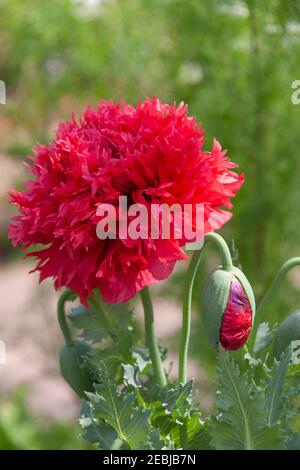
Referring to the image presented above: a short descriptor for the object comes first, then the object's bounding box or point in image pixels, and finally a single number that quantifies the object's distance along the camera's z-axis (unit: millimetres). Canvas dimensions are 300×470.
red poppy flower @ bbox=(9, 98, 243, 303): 573
